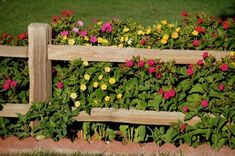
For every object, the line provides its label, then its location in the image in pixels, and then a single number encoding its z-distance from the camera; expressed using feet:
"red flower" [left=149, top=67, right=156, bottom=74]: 21.59
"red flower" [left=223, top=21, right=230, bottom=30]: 23.37
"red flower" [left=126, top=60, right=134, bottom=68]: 21.53
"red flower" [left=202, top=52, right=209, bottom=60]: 21.57
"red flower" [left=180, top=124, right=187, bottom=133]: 21.73
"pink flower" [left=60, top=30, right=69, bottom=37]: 23.45
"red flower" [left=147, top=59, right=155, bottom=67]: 21.63
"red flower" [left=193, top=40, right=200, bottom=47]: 22.99
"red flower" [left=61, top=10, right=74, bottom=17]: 24.92
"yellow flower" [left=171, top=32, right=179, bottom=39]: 23.17
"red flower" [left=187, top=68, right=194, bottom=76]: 21.69
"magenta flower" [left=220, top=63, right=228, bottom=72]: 21.47
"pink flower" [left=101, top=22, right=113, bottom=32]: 24.10
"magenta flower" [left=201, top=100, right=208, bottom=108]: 21.57
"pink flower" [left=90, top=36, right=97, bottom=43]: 23.47
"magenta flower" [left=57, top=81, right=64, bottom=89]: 22.43
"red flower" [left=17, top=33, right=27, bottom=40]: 23.95
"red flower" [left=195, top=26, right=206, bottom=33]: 23.25
